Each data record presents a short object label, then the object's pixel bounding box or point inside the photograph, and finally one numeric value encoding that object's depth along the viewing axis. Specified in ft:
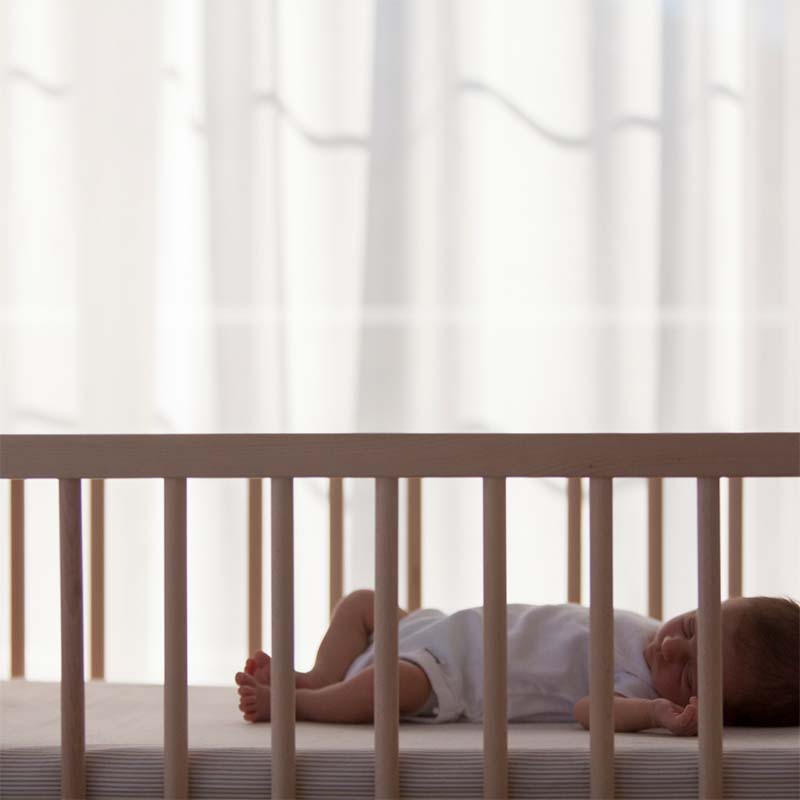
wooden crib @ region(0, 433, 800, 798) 7.41
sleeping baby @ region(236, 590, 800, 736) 8.15
